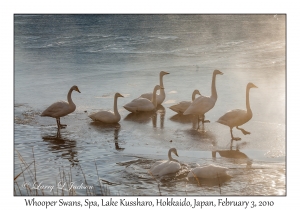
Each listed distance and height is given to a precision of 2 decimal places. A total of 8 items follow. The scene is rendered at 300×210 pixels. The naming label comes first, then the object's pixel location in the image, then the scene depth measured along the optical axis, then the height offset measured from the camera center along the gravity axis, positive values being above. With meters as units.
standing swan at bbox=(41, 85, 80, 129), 12.99 -0.20
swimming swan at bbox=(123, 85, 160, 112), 14.17 -0.08
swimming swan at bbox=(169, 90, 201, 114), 13.90 -0.10
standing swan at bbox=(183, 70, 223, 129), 12.91 -0.07
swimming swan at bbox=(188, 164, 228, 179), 9.00 -1.23
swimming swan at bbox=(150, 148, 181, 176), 9.27 -1.20
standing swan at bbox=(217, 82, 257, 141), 11.74 -0.35
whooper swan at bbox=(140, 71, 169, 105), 15.06 +0.19
